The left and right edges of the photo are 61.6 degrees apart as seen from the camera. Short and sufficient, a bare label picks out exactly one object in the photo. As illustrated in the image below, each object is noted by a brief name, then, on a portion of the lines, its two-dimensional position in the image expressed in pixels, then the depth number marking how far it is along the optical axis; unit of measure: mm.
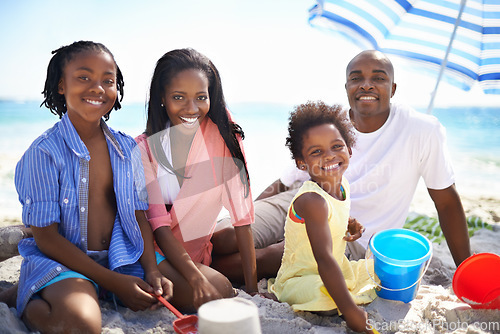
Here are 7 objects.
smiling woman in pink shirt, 2113
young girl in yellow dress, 1783
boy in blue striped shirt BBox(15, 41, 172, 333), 1677
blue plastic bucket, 1900
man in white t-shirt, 2471
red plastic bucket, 1920
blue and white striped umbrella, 3473
